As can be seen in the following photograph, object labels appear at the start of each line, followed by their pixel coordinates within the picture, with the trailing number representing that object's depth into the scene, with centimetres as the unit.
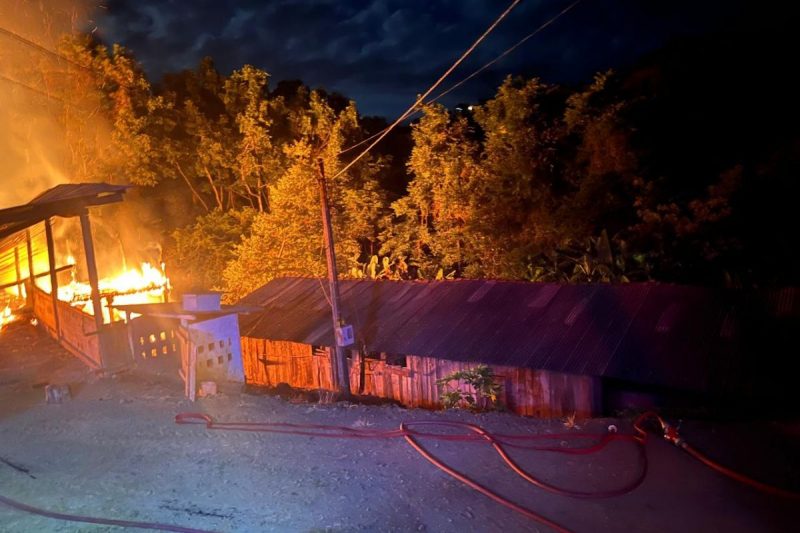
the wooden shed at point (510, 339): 1067
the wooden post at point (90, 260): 1241
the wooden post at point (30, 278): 1848
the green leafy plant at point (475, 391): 1150
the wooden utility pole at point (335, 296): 1255
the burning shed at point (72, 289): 1204
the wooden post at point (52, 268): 1479
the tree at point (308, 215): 2325
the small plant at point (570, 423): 795
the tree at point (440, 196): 2250
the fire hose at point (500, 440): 578
